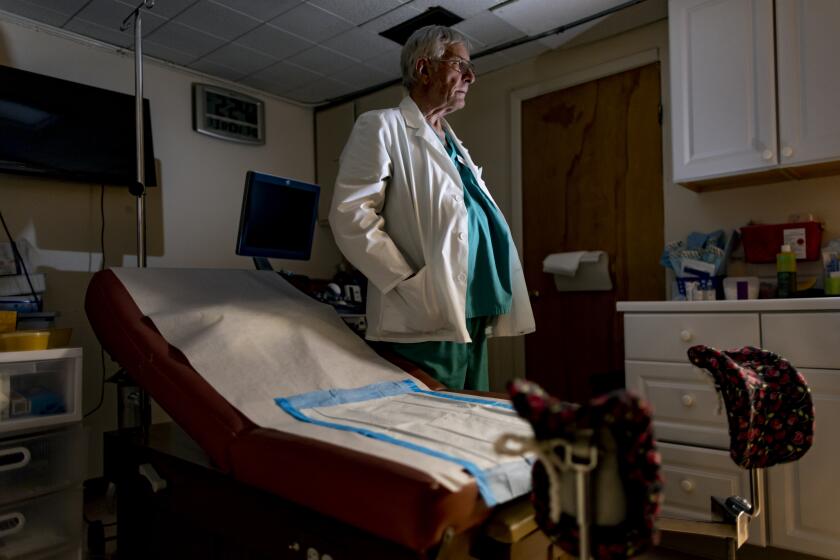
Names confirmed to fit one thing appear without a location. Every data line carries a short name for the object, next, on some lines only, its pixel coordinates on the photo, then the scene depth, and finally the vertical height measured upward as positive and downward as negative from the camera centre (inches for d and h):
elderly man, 56.6 +5.4
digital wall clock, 123.6 +39.4
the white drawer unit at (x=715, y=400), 65.5 -15.5
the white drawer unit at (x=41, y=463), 61.1 -19.4
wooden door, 102.0 +13.7
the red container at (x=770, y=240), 83.8 +5.7
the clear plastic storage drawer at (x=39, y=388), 62.0 -11.2
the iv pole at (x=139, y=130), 80.5 +23.1
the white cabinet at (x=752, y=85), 75.5 +27.2
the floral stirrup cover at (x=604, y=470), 25.0 -8.7
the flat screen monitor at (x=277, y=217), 74.9 +9.6
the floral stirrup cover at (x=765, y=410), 37.7 -9.0
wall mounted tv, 93.7 +28.2
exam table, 30.2 -13.2
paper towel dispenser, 105.5 +2.1
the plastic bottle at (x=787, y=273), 80.7 +0.6
